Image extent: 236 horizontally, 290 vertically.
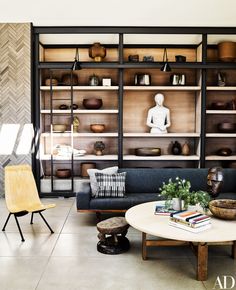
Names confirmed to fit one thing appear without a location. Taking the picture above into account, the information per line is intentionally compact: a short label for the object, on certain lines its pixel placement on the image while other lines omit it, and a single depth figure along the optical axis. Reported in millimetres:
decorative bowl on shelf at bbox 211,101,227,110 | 6797
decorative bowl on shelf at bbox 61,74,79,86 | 6820
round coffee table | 3299
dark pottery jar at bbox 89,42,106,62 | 6621
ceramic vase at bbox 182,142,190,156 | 6875
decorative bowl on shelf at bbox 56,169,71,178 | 6805
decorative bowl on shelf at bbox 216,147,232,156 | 6844
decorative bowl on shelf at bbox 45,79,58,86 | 6752
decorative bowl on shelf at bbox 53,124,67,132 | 6762
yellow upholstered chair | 4625
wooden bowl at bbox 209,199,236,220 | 3705
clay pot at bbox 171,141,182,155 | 6910
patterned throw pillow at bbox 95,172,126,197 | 5176
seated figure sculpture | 6879
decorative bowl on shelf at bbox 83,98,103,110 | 6789
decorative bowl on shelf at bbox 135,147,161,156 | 6746
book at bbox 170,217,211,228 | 3475
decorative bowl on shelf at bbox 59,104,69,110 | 6844
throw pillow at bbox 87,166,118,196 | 5184
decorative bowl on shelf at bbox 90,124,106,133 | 6816
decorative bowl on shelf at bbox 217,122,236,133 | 6805
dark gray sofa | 5641
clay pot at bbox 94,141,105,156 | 6867
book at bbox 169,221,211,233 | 3448
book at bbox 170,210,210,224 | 3517
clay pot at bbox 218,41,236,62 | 6543
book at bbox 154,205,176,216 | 4007
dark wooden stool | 3953
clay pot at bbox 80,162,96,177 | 6922
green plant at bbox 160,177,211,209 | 3895
